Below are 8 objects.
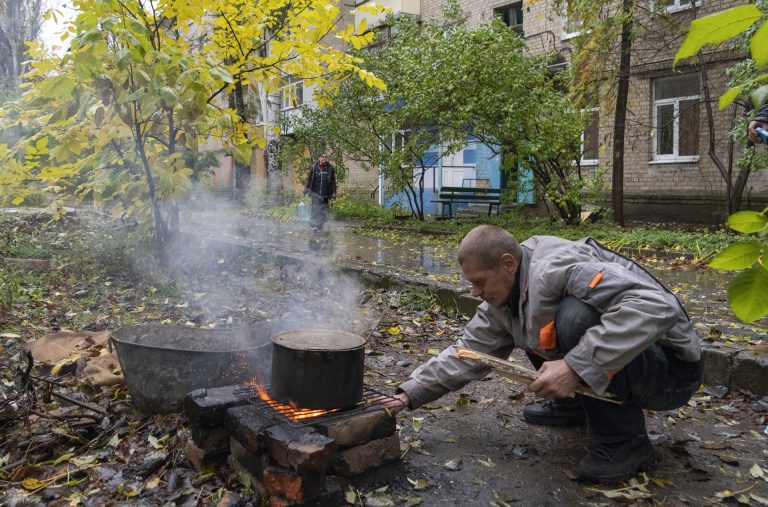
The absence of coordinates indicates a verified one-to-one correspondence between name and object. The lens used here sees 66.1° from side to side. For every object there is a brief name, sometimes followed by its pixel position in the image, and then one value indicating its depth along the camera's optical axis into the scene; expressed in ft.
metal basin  11.20
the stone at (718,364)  13.11
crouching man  7.96
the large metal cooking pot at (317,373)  8.95
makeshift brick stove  8.00
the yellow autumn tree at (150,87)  16.01
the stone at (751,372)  12.55
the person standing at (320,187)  48.34
